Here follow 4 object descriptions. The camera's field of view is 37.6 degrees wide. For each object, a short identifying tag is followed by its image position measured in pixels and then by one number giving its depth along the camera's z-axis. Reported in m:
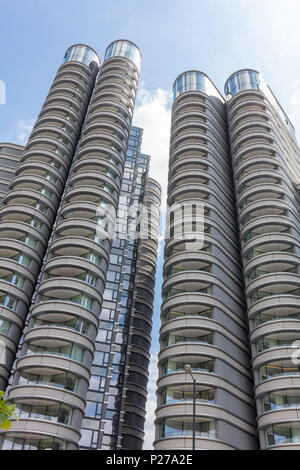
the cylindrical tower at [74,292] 39.97
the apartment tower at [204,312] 39.19
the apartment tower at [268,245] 39.78
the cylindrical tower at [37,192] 48.72
